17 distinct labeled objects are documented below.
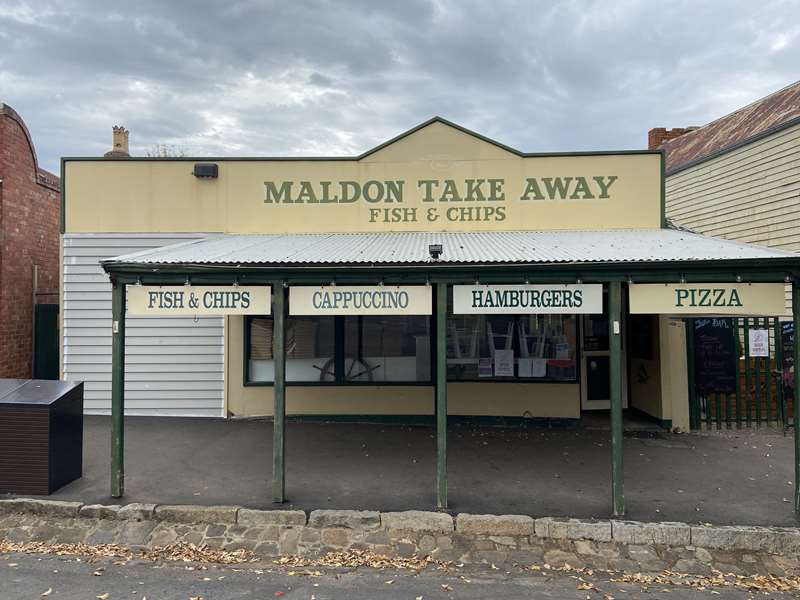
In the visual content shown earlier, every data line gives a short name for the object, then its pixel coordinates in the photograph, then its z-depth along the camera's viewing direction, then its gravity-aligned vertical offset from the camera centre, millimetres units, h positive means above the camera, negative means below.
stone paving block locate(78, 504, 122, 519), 5398 -1940
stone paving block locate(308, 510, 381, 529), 5203 -1958
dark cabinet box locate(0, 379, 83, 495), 5789 -1326
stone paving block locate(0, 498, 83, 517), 5465 -1923
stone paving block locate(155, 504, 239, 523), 5340 -1948
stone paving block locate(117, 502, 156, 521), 5371 -1945
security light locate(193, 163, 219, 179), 9312 +2879
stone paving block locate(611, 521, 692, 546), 4980 -2026
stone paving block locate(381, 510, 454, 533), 5164 -1975
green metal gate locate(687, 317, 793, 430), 8891 -1133
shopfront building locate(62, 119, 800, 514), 9031 +662
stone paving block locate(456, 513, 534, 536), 5117 -1989
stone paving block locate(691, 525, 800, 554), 4887 -2044
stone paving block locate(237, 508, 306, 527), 5285 -1966
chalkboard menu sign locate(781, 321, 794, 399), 9070 -585
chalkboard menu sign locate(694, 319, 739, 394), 8922 -606
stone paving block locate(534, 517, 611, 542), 5035 -2008
